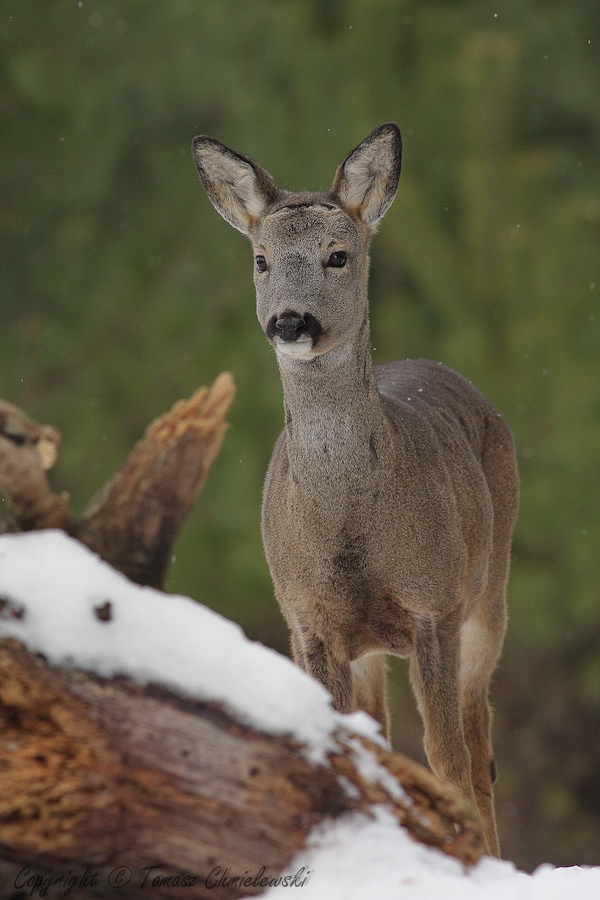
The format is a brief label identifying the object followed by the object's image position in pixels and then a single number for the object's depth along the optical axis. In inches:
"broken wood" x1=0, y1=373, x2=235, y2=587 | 504.4
